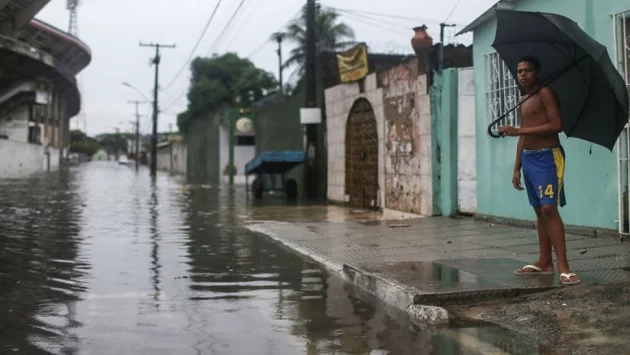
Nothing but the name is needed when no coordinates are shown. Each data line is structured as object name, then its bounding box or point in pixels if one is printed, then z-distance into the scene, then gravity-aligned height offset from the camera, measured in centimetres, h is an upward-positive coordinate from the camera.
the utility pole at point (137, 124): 10274 +752
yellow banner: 1562 +272
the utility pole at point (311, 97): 1831 +213
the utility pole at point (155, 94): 4903 +587
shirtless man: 556 +17
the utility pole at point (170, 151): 7284 +237
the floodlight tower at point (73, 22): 8729 +2037
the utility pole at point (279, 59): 5096 +928
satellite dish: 3197 +235
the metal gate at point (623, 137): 795 +45
